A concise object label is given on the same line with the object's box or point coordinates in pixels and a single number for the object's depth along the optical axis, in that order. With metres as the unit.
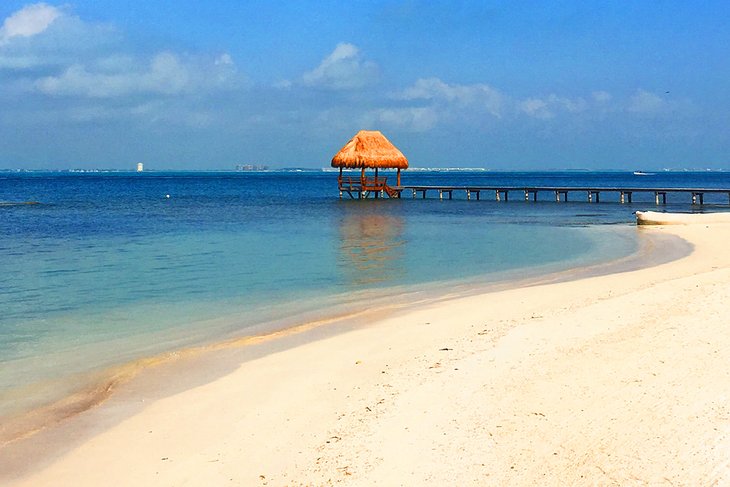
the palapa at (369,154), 46.78
